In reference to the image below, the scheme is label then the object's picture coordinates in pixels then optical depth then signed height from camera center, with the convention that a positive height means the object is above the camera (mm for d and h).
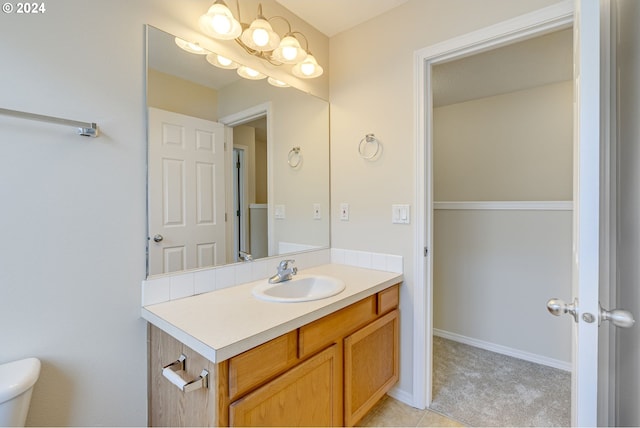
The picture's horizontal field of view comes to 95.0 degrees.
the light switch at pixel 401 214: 1735 -8
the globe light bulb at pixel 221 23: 1331 +872
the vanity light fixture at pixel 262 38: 1338 +902
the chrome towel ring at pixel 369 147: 1869 +428
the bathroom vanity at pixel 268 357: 940 -549
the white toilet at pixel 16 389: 801 -491
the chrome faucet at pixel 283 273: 1549 -326
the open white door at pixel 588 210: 708 +4
